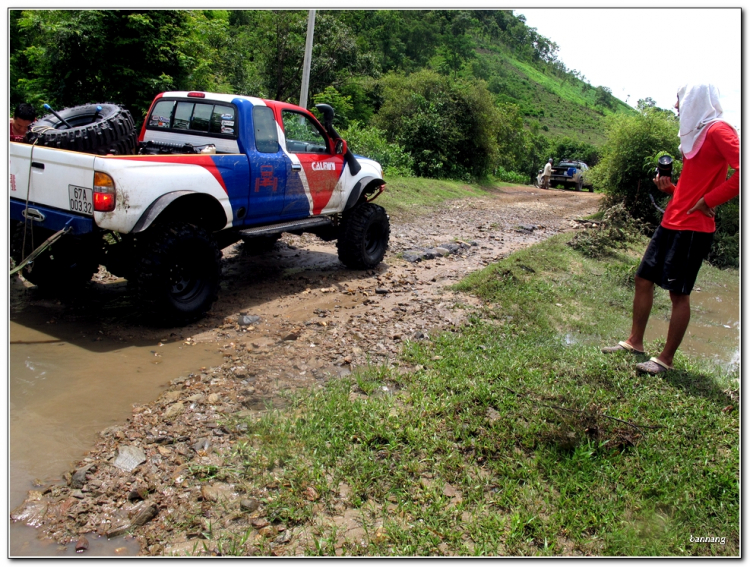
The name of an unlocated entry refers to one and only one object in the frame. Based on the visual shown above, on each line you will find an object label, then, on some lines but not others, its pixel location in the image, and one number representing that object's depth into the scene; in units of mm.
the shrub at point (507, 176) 31258
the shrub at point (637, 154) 12109
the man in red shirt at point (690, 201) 4055
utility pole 14478
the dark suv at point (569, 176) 27406
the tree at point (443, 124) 22328
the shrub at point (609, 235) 9914
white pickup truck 4891
